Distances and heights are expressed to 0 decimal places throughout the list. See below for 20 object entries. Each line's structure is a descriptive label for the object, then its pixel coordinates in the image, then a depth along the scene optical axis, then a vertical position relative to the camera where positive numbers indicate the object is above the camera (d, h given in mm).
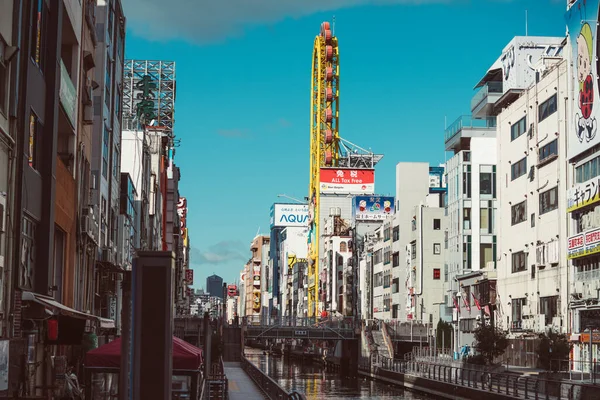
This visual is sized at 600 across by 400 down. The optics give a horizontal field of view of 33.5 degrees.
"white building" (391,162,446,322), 140625 +14093
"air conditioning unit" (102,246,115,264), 53544 +3044
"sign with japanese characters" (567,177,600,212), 68750 +8654
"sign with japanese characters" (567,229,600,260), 68500 +5090
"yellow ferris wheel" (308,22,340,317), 198875 +55442
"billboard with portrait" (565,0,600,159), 69375 +17168
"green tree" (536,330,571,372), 64000 -2203
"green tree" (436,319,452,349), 118250 -2339
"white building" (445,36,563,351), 107250 +13621
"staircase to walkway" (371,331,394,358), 114812 -3536
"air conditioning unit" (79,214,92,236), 41531 +3609
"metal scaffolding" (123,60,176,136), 135375 +30827
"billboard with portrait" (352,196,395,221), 198625 +20316
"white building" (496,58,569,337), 78938 +9388
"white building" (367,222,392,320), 153625 +5888
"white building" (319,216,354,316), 191875 +6498
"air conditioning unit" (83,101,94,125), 42406 +8359
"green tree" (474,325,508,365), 75688 -2072
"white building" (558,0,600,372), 69562 +9182
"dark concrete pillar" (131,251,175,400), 11680 -139
